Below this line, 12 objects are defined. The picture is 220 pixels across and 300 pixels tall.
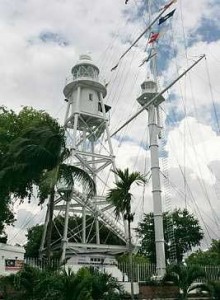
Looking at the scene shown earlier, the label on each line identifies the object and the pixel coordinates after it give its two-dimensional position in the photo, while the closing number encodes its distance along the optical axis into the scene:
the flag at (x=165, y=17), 40.21
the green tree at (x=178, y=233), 58.91
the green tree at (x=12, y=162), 27.73
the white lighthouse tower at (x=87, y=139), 37.78
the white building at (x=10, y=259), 26.19
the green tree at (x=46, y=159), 25.80
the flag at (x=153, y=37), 42.22
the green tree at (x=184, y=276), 25.41
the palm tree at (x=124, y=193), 22.74
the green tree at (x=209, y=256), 44.99
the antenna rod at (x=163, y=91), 40.12
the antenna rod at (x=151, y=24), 42.07
